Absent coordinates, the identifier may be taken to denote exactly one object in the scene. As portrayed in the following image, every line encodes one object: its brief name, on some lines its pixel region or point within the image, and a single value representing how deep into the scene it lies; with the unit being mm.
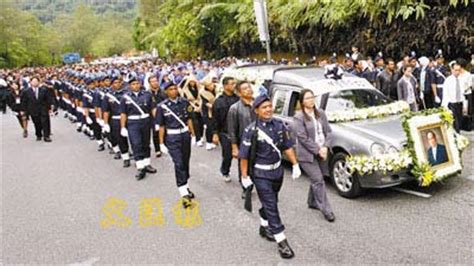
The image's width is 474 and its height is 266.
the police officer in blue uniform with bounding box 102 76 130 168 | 9555
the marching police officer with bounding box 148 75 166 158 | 9693
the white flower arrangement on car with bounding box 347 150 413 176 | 6285
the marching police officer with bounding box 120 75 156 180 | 8695
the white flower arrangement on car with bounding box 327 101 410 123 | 7293
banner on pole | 13555
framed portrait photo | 6406
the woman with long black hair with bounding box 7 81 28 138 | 14992
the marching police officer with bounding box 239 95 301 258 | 5051
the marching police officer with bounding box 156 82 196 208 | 6977
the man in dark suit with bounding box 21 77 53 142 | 13570
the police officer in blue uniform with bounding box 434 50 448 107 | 10894
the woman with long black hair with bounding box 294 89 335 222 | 5973
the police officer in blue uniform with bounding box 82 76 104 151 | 11656
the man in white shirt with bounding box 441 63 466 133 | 9305
